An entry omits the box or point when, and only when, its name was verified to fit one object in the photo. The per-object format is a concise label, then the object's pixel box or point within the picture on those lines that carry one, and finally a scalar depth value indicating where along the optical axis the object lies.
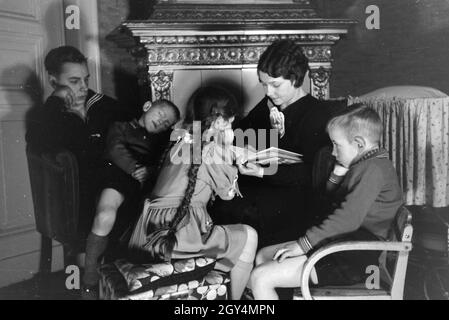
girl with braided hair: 1.78
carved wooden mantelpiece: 2.20
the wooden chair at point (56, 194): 2.22
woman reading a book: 2.02
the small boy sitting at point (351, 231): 1.63
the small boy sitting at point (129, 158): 2.15
